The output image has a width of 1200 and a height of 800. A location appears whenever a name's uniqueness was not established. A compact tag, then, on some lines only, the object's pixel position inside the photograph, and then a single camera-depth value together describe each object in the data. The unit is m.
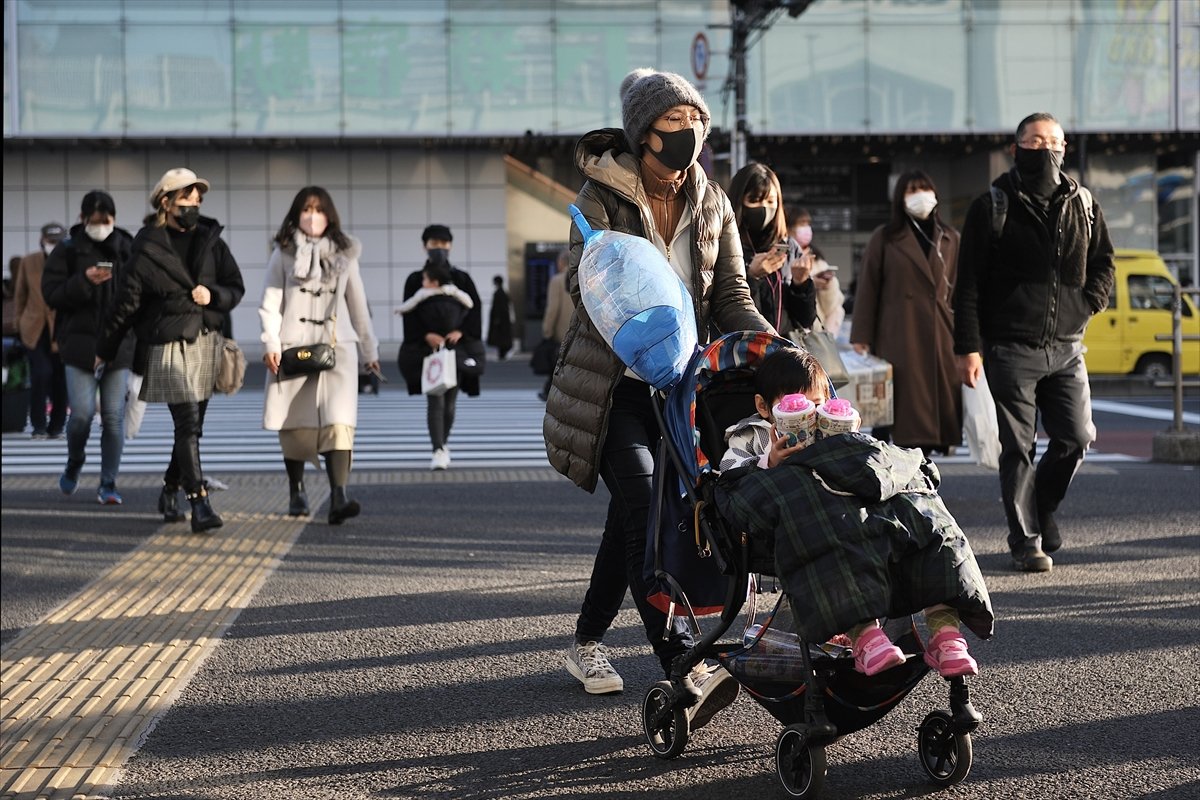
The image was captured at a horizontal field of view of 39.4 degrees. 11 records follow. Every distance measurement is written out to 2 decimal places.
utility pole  23.73
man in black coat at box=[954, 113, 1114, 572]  7.63
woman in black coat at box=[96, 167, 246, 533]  9.38
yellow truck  21.89
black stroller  4.01
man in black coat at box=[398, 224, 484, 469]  12.57
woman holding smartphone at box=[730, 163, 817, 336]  6.64
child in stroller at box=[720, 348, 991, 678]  3.90
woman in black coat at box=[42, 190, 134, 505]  10.66
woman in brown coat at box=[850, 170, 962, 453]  9.36
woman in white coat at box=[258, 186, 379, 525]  9.39
